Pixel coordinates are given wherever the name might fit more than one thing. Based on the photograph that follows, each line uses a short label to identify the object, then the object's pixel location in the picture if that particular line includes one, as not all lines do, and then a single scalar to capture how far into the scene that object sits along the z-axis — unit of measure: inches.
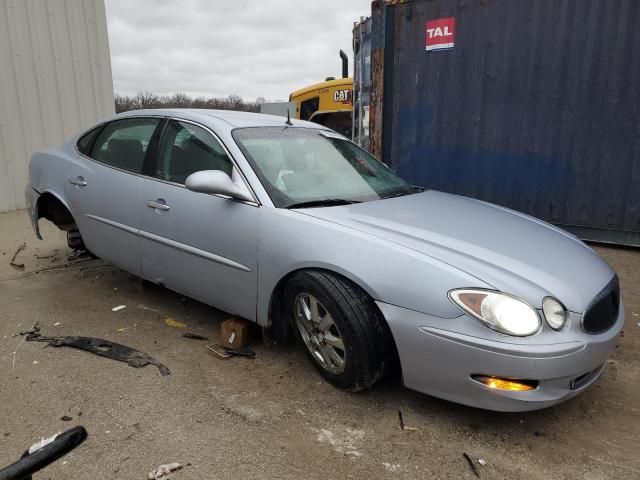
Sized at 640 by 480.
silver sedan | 84.8
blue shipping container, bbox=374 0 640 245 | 203.6
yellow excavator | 381.4
